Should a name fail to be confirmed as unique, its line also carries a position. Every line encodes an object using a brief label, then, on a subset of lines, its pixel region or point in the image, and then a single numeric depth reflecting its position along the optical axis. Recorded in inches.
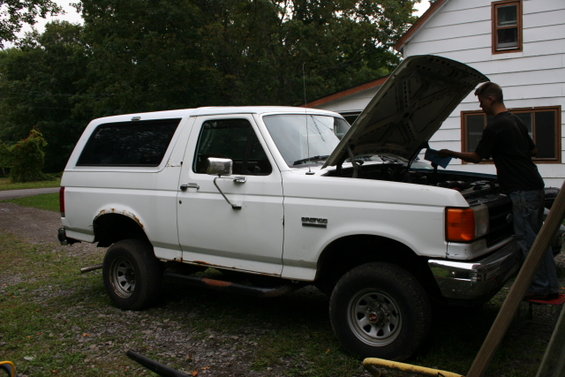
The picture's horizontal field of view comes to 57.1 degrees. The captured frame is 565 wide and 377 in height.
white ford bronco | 152.9
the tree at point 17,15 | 671.8
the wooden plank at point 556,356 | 88.0
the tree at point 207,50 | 806.5
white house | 408.8
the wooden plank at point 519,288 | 95.1
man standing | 173.0
